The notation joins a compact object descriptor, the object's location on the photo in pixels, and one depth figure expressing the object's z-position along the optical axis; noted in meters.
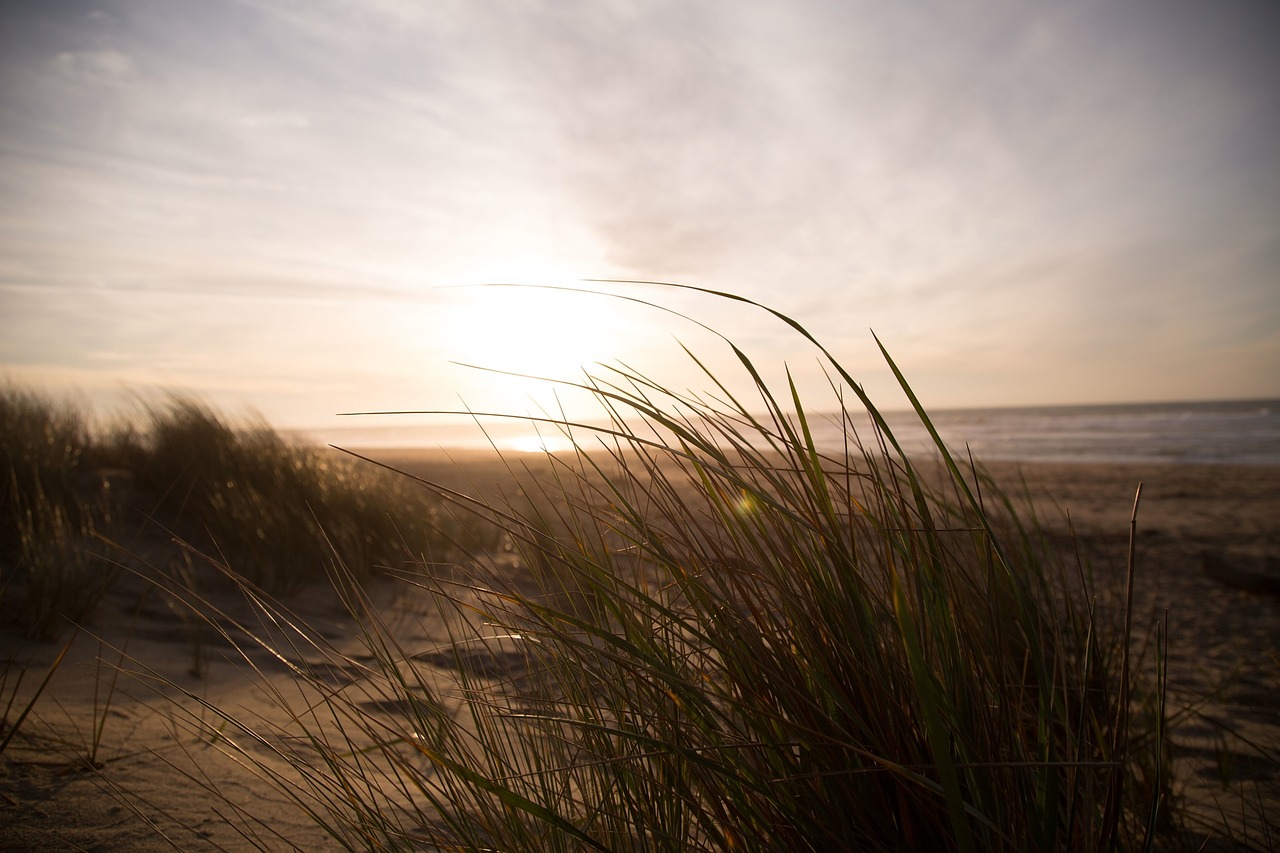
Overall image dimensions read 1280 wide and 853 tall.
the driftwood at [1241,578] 5.08
